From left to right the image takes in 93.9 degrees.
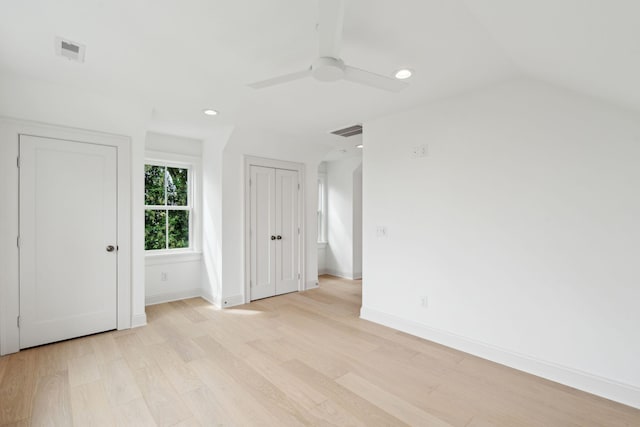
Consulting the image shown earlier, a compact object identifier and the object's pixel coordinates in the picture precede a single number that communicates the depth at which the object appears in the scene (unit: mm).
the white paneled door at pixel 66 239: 2865
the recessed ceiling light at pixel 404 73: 2400
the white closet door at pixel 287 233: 4754
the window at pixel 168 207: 4375
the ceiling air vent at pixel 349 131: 4048
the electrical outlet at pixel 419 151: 3186
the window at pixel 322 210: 6574
